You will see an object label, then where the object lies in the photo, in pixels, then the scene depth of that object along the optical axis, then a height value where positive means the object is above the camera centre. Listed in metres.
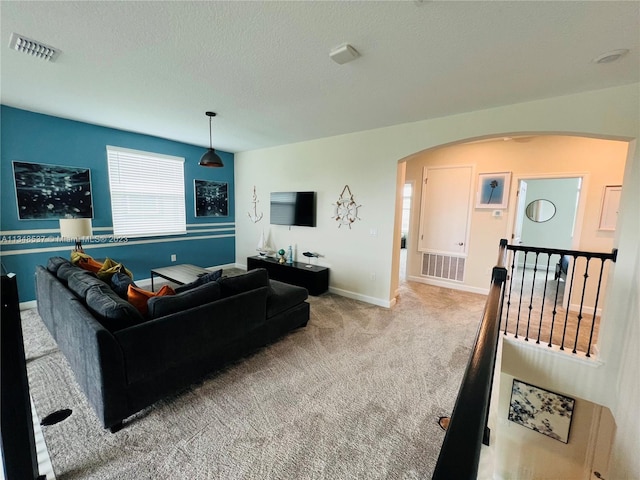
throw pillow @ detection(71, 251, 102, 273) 3.02 -0.66
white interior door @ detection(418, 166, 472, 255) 4.78 +0.07
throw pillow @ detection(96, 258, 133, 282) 2.73 -0.69
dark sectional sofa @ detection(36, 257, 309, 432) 1.71 -0.95
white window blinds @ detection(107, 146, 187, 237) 4.36 +0.23
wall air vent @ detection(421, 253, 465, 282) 4.91 -1.00
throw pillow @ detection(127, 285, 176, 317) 2.11 -0.73
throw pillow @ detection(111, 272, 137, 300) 2.35 -0.71
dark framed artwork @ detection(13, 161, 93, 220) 3.48 +0.17
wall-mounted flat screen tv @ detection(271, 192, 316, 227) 4.76 +0.02
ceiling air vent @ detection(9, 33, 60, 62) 1.95 +1.18
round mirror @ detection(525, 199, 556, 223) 5.90 +0.12
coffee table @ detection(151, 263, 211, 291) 3.74 -1.00
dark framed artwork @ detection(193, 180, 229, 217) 5.47 +0.19
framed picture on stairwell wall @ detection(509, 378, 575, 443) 3.16 -2.35
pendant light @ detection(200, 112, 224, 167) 3.56 +0.63
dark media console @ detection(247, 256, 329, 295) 4.45 -1.10
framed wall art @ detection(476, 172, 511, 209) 4.38 +0.41
